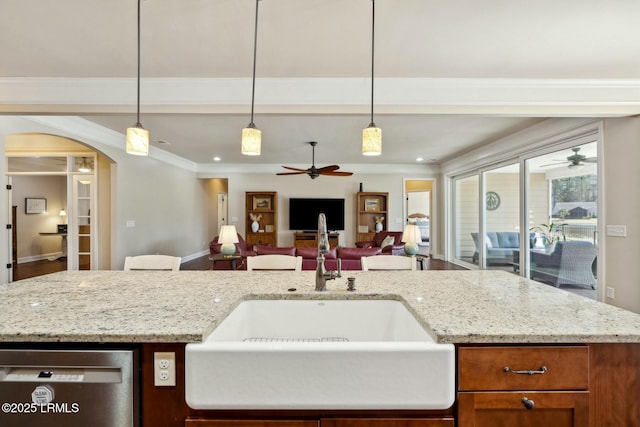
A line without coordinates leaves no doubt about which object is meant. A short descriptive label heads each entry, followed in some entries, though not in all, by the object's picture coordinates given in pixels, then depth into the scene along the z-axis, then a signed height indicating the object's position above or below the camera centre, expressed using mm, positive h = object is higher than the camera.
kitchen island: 960 -367
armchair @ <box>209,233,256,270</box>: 4707 -577
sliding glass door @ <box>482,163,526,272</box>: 5117 -5
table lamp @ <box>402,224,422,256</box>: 3752 -274
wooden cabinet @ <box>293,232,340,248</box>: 7469 -553
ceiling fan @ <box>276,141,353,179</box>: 5164 +782
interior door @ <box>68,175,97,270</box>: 4934 -142
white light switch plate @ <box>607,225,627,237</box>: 3085 -140
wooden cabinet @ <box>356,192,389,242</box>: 7652 +92
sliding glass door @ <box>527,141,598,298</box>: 3709 -3
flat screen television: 7664 +115
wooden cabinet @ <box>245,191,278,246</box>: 7684 +13
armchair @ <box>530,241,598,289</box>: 3812 -658
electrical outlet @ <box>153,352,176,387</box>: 970 -482
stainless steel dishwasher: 936 -528
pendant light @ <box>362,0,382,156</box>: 1701 +433
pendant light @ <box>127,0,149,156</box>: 1642 +416
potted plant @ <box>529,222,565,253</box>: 4270 -247
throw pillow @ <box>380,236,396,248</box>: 5851 -474
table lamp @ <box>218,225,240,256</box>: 4125 -325
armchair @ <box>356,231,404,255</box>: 6338 -489
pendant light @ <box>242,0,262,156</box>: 1697 +427
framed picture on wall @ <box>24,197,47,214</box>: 7207 +272
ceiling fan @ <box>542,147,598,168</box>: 3744 +729
